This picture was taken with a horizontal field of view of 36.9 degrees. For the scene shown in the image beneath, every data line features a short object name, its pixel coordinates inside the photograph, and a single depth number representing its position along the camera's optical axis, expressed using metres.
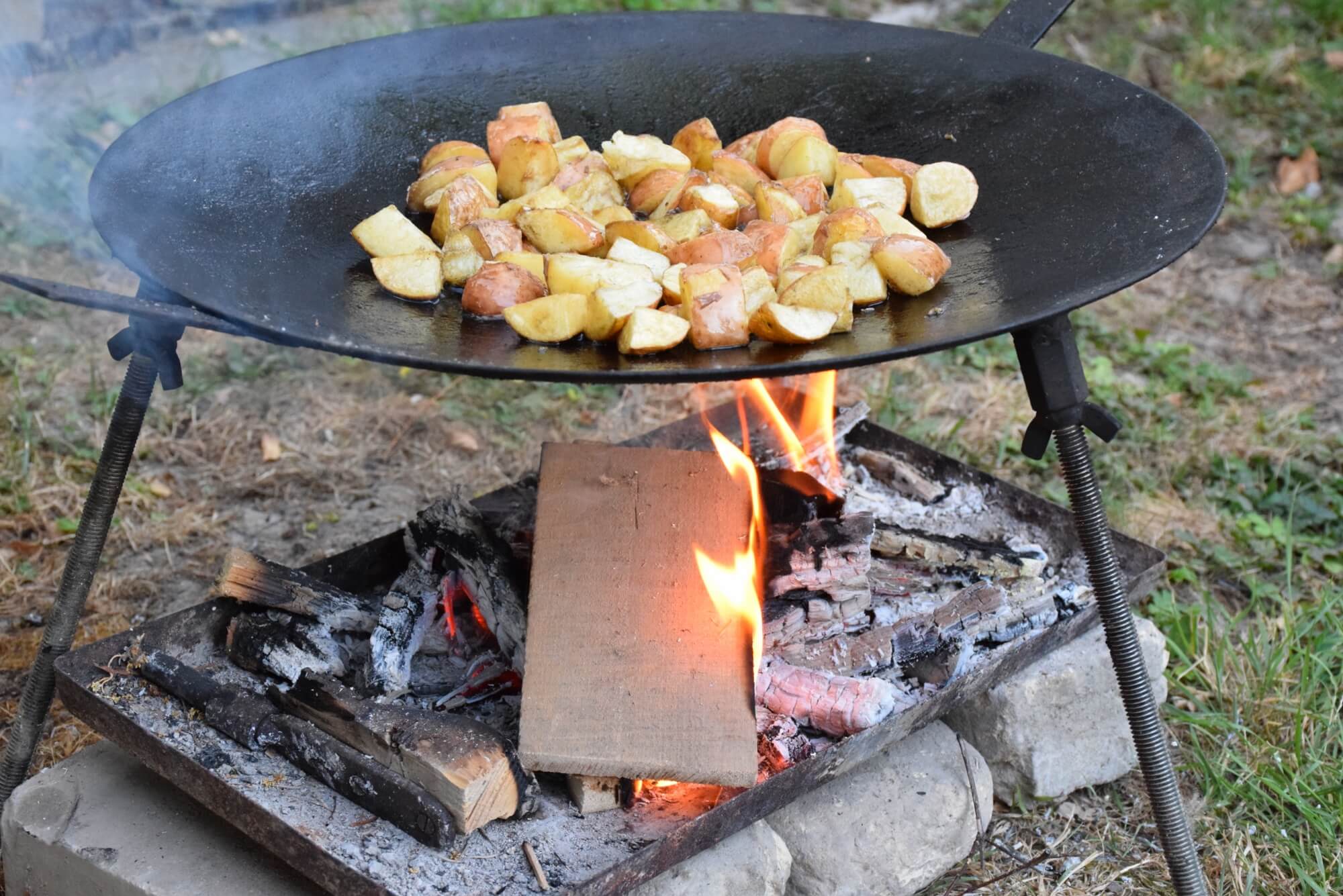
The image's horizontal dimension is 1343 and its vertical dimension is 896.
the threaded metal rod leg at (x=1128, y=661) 0.97
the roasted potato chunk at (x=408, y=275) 0.98
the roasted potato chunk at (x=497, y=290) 0.96
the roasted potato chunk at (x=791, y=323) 0.91
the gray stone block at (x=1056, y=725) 1.14
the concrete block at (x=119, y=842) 0.99
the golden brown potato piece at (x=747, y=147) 1.13
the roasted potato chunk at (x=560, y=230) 1.03
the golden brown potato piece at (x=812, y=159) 1.09
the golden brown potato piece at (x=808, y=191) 1.07
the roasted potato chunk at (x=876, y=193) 1.05
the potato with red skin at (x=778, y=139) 1.10
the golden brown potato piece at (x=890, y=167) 1.07
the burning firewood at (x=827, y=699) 1.03
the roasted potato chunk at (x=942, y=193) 1.04
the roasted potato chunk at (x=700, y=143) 1.12
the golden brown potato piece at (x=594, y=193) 1.08
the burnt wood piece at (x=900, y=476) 1.25
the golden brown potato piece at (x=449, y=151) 1.10
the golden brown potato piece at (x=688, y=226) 1.04
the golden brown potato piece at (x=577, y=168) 1.08
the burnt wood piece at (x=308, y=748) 0.95
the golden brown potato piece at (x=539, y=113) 1.12
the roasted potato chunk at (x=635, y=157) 1.10
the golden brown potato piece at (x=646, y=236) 1.02
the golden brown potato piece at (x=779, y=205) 1.06
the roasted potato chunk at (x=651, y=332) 0.91
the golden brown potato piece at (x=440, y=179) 1.07
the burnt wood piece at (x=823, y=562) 1.09
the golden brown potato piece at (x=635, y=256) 1.01
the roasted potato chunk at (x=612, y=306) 0.93
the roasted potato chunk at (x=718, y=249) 1.00
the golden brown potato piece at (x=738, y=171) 1.10
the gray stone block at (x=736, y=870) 1.00
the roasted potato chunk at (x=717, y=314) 0.92
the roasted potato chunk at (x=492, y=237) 1.01
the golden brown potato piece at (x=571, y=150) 1.10
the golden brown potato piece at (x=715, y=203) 1.07
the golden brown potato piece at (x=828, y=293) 0.93
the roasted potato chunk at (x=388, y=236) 1.01
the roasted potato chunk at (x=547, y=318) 0.93
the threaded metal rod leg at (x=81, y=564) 0.99
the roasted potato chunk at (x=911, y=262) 0.97
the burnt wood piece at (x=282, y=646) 1.05
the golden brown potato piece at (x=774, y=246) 1.01
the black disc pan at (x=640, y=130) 0.91
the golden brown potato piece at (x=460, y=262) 1.00
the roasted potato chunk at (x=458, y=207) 1.04
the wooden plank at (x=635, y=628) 0.98
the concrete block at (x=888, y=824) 1.06
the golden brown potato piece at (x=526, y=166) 1.07
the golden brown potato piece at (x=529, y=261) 0.99
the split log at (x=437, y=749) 0.94
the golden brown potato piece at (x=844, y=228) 1.01
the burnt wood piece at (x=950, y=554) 1.15
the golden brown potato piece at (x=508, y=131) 1.10
